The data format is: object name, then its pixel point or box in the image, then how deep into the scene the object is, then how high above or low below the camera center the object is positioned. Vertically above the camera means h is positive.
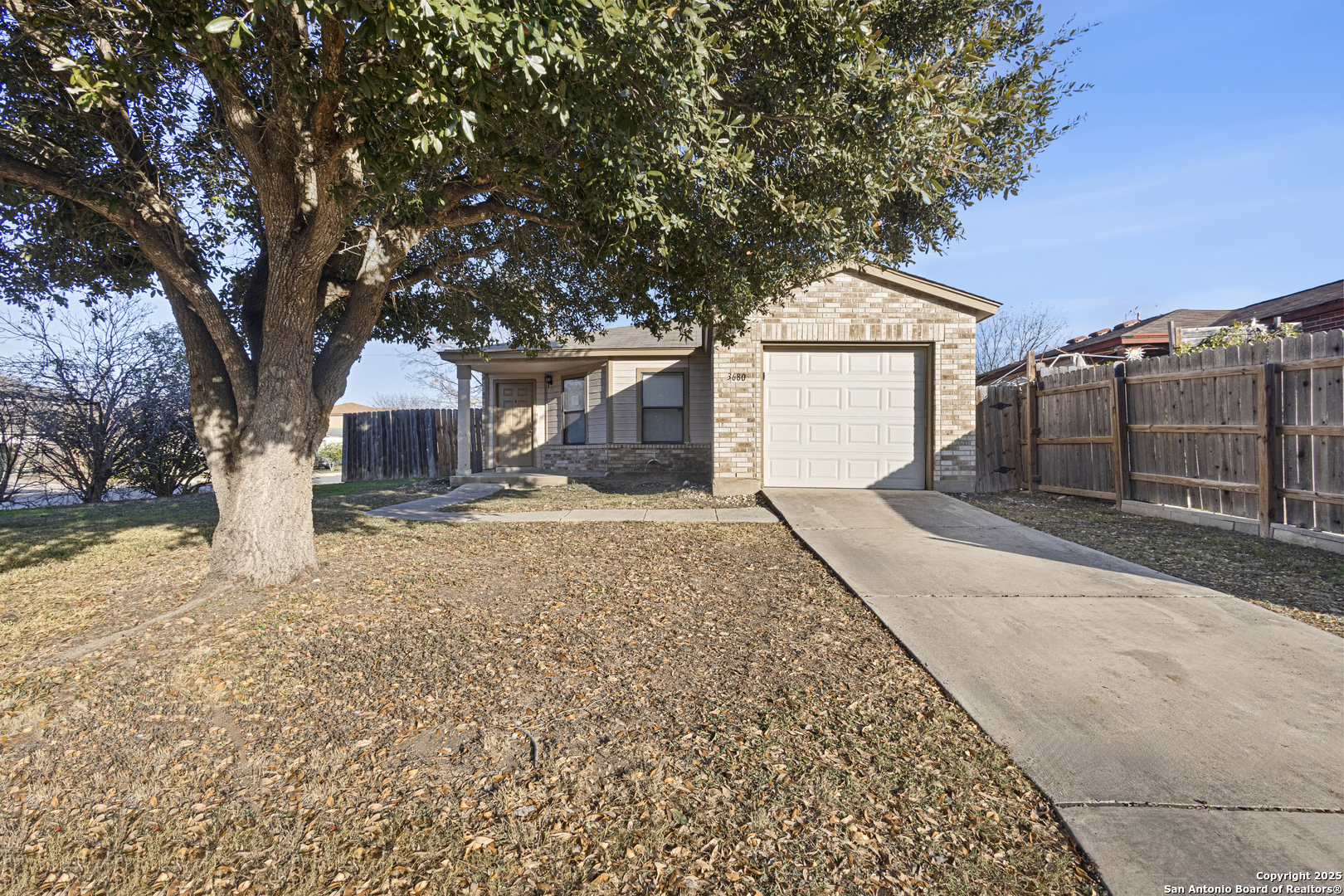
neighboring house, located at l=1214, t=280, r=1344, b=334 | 14.23 +2.96
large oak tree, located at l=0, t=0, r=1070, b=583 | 3.77 +2.18
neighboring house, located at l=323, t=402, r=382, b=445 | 60.00 +4.19
